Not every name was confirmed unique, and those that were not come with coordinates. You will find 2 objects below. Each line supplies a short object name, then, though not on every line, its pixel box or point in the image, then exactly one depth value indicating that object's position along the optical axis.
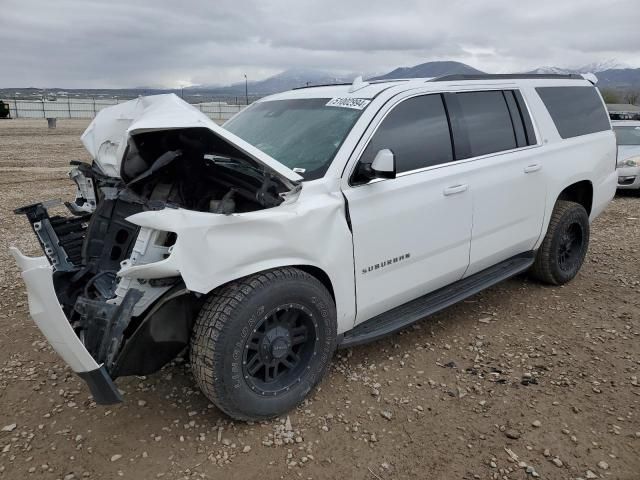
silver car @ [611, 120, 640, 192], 10.23
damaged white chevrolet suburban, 2.67
